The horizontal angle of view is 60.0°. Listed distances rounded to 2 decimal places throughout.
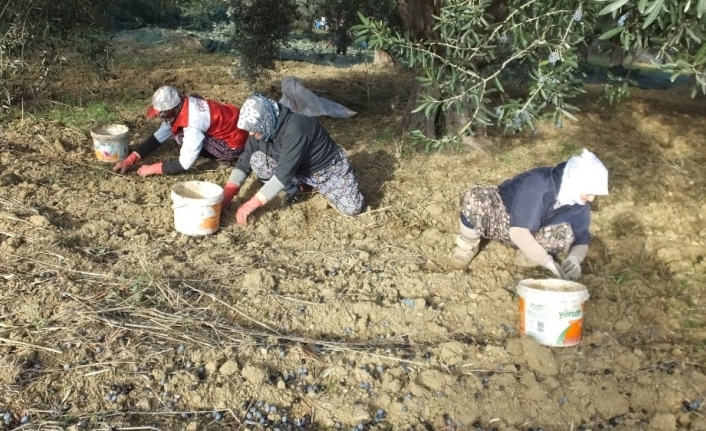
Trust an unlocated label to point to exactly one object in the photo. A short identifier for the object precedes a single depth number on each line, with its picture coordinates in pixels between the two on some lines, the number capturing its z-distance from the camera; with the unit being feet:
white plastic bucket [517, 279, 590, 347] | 10.94
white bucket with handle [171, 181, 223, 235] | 13.94
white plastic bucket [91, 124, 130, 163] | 17.39
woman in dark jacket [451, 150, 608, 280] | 11.91
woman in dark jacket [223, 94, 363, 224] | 14.51
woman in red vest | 15.30
